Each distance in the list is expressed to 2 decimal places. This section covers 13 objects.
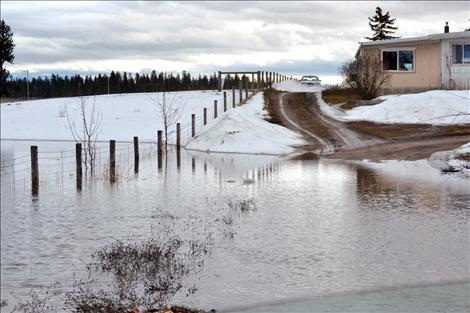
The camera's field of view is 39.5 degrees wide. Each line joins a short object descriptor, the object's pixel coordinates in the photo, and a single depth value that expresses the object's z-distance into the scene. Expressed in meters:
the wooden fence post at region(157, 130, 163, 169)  23.90
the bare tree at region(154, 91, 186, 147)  39.35
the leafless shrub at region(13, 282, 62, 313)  7.37
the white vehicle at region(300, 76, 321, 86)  62.22
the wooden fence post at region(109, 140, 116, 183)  18.88
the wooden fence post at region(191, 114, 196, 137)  32.19
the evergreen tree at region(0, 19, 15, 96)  57.03
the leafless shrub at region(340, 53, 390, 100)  39.62
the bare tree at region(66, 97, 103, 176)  41.93
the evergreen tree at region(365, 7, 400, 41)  72.69
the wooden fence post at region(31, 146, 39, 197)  16.73
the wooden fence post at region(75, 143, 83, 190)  18.02
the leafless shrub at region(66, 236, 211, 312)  7.35
